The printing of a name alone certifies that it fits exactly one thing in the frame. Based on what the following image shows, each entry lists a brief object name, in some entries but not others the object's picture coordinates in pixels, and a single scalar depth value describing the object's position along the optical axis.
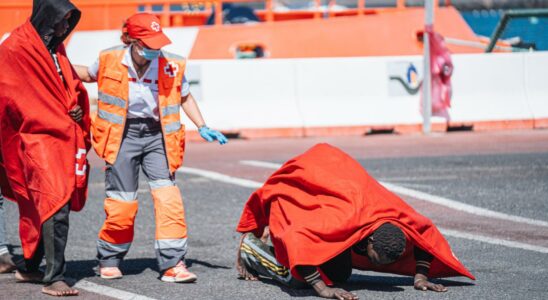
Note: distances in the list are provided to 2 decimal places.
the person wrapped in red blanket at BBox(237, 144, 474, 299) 14.39
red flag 35.78
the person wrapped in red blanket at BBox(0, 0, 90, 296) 14.86
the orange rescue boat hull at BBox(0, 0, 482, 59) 40.78
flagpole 35.28
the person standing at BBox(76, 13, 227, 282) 16.05
